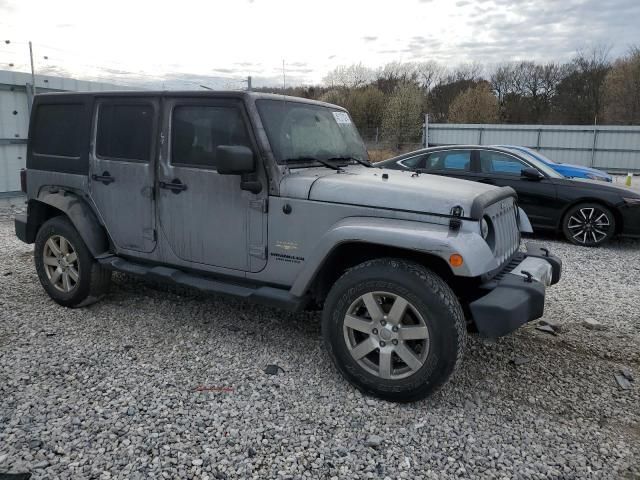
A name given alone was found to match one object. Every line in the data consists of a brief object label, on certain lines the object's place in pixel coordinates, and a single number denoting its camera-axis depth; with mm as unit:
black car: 7828
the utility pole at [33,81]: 10812
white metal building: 10578
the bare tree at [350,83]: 41188
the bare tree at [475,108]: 39469
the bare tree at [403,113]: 33694
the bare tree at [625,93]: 35719
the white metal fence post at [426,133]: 22822
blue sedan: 9397
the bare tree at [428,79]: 51538
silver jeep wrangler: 3146
